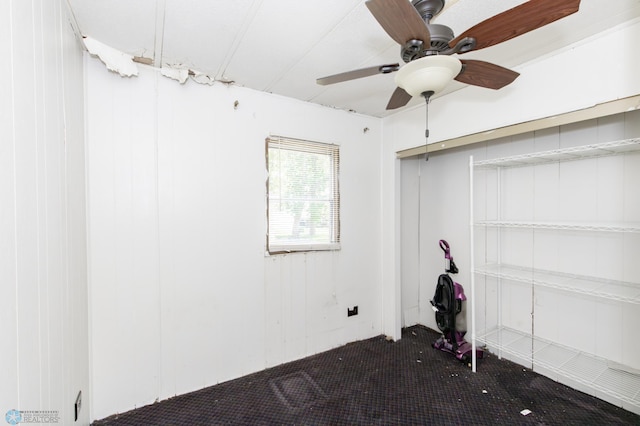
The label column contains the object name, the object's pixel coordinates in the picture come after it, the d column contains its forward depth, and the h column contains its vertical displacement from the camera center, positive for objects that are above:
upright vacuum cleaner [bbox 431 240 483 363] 2.66 -1.01
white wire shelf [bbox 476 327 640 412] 1.88 -1.12
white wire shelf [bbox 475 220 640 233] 1.70 -0.11
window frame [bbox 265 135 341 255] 2.47 +0.21
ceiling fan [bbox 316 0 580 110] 1.01 +0.69
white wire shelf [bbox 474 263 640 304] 1.85 -0.52
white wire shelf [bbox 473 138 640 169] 1.77 +0.39
